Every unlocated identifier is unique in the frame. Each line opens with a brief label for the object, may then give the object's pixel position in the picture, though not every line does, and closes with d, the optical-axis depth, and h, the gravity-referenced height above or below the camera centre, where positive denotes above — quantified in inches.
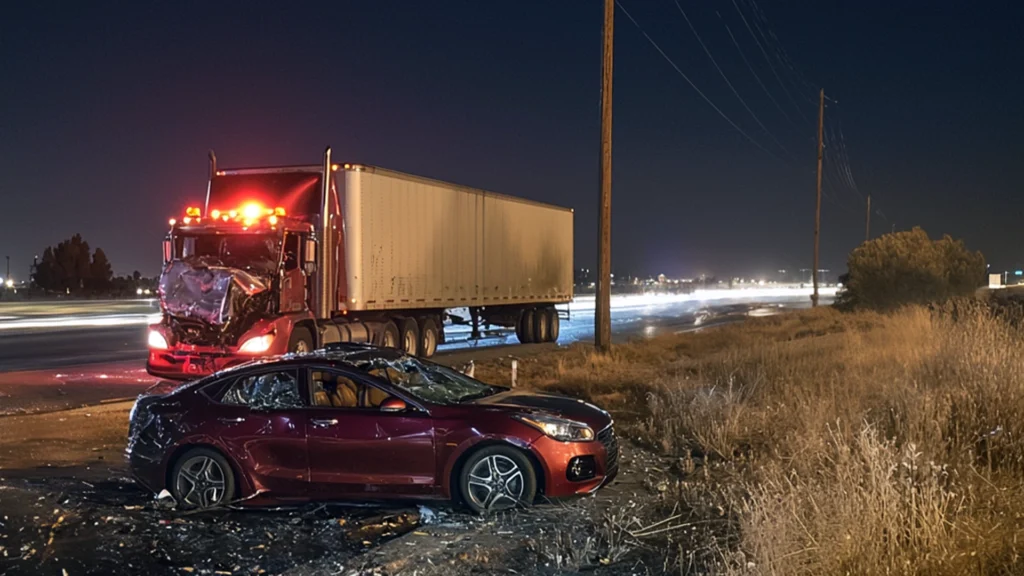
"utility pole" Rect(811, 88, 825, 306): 1765.9 +278.7
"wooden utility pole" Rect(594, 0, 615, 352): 780.6 +51.4
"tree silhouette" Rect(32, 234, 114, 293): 3592.5 +70.6
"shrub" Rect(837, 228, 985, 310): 1640.0 +18.8
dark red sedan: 288.5 -51.7
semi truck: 577.9 +15.9
